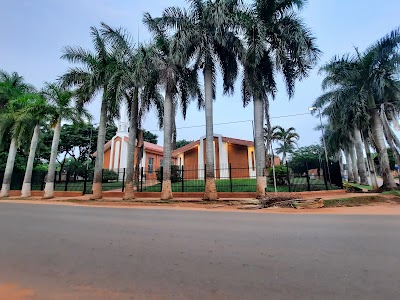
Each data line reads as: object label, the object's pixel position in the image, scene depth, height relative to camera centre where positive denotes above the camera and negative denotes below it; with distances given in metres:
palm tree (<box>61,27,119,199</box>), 17.56 +8.12
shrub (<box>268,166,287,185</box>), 18.70 +0.91
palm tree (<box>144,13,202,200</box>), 15.23 +7.09
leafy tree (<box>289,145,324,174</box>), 43.50 +6.34
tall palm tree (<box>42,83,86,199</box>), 19.91 +6.48
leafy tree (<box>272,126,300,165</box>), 43.54 +9.15
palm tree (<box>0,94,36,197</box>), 21.70 +5.81
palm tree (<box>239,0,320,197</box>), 14.23 +7.95
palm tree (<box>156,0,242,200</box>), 14.52 +8.93
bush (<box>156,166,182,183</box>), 21.06 +1.20
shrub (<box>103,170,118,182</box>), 27.09 +1.67
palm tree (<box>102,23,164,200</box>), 15.93 +7.09
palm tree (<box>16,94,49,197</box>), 20.50 +6.25
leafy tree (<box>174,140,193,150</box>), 63.33 +11.79
